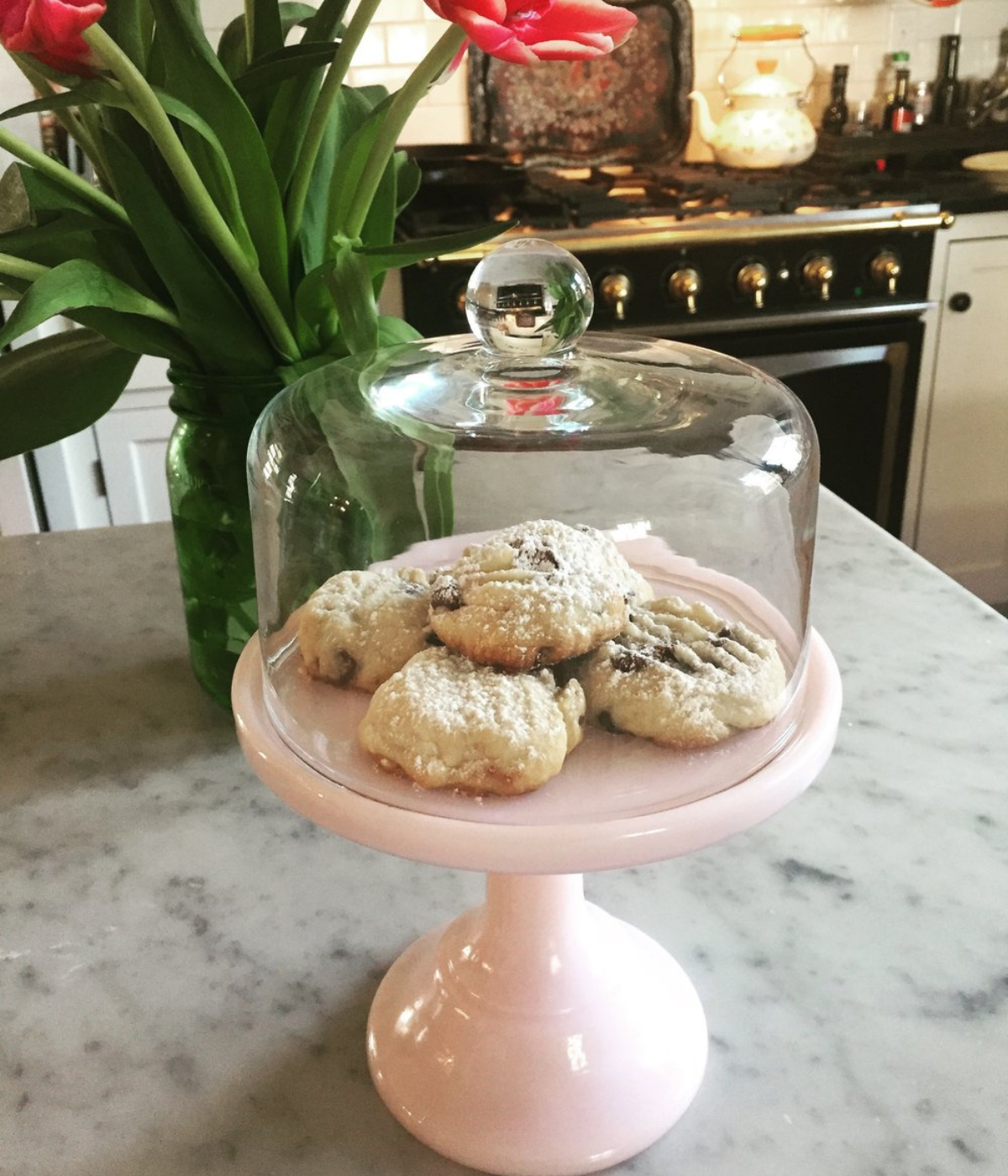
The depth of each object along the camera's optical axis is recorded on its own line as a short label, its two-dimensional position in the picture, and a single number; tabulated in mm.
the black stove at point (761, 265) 1900
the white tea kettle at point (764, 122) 2217
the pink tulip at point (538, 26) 473
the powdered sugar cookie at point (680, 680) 463
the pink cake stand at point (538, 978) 407
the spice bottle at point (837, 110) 2398
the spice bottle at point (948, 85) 2434
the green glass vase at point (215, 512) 721
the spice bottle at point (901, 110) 2387
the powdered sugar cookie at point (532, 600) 473
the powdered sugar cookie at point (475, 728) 434
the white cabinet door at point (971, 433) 2096
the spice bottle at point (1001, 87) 2447
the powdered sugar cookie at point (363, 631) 509
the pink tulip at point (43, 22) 474
